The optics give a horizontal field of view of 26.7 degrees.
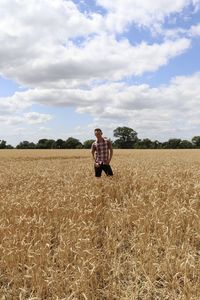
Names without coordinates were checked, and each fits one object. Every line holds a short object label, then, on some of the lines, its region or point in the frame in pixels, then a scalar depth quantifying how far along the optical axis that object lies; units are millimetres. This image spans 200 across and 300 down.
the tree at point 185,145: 106650
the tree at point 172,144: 107125
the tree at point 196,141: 110544
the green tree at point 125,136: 115650
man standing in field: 12836
